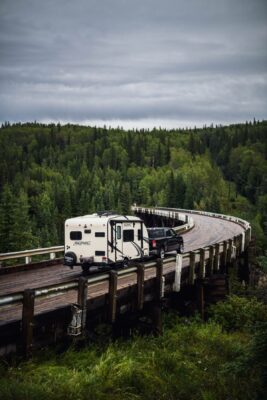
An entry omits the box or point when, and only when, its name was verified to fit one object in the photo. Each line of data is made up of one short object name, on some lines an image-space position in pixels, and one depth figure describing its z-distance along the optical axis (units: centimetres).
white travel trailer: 1700
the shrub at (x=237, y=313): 1809
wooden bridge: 979
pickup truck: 2434
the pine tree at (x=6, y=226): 4338
